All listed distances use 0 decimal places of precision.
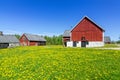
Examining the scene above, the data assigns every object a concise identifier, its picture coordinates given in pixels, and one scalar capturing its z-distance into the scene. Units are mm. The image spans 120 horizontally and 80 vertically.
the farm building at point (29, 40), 35262
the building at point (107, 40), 52467
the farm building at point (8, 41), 30139
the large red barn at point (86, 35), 22127
